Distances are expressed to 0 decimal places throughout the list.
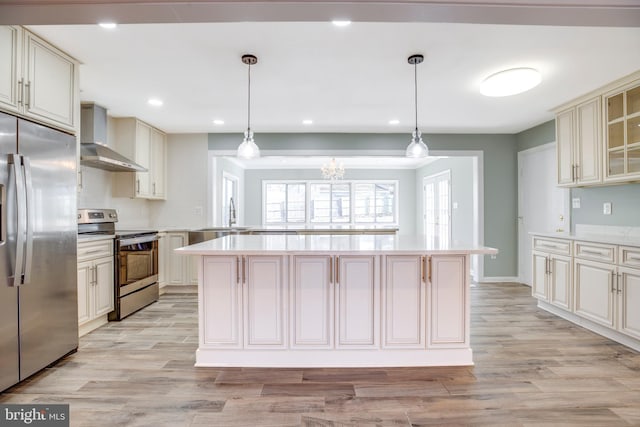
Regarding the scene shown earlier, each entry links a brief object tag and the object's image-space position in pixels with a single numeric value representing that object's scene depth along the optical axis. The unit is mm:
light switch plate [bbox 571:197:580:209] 3963
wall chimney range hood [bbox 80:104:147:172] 3332
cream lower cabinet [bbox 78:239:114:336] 2931
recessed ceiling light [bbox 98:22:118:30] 2197
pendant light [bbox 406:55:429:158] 2799
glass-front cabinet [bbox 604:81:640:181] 2969
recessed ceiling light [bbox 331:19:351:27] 2141
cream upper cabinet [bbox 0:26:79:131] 2113
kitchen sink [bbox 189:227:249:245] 4547
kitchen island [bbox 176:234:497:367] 2379
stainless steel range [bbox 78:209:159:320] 3426
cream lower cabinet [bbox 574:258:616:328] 2883
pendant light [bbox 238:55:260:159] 2824
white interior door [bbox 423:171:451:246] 6945
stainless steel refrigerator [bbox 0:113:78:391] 1967
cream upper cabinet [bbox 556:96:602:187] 3346
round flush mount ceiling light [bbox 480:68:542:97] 2758
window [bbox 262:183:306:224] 9047
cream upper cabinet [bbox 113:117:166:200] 4305
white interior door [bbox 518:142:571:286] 4410
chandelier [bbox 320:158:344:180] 7261
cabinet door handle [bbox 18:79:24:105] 2179
